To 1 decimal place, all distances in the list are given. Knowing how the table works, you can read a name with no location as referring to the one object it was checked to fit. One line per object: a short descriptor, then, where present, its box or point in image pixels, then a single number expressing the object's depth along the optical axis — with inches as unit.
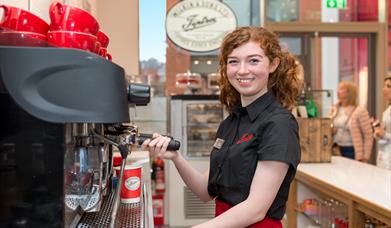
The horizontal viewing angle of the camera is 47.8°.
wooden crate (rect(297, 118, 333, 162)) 137.0
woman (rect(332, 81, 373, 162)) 188.5
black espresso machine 34.3
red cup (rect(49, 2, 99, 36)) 37.7
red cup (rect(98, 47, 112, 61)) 43.6
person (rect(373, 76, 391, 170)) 155.8
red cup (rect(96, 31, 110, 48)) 51.3
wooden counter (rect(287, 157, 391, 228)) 83.2
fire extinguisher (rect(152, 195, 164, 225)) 167.6
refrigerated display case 170.4
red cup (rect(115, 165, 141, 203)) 59.2
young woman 51.0
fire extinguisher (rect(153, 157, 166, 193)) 170.6
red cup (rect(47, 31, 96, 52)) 37.3
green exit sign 237.3
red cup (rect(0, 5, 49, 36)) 36.9
